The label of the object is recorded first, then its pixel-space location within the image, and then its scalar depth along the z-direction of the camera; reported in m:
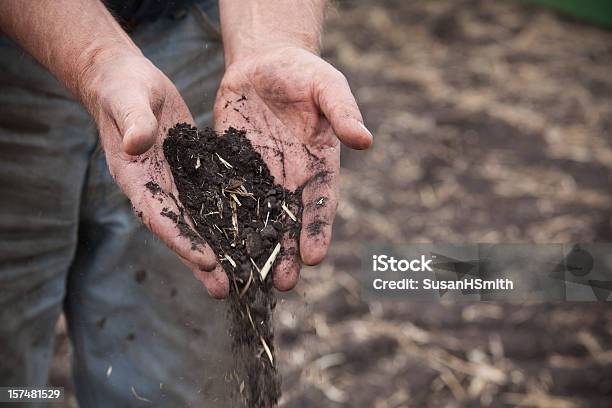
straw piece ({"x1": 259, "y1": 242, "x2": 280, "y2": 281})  1.42
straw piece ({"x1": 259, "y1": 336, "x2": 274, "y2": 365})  1.42
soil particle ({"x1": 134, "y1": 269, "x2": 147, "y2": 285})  1.53
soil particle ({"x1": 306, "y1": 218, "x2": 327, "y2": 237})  1.42
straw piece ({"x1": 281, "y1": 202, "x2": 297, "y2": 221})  1.43
